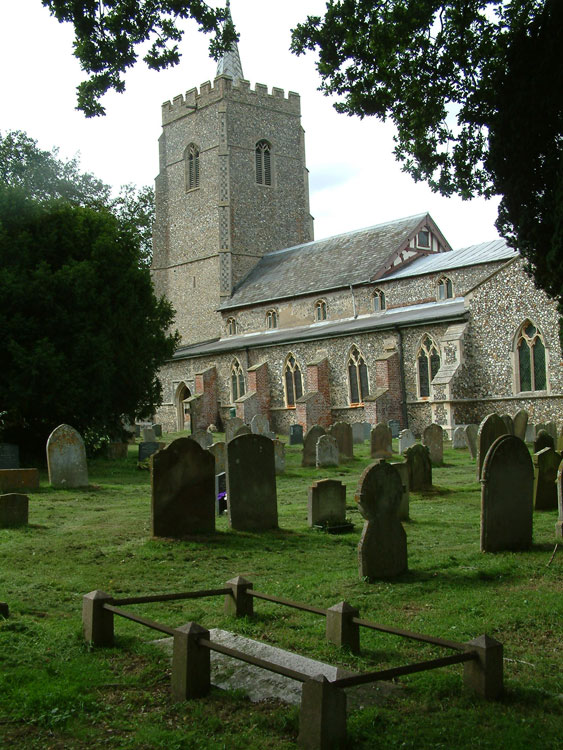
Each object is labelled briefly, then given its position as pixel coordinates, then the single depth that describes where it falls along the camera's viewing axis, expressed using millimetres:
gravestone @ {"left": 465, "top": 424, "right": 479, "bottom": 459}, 19016
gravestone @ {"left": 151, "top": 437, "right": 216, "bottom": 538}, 8703
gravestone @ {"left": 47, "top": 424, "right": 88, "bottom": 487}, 14039
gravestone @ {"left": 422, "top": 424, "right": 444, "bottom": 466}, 17781
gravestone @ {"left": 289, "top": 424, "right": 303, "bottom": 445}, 25766
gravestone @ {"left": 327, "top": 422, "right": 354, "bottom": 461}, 19391
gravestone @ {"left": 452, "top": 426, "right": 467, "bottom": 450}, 22078
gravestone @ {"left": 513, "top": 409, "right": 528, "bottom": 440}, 22375
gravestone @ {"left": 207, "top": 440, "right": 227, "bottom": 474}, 14992
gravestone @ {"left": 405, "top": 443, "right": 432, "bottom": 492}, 12453
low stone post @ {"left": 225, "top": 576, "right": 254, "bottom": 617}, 5719
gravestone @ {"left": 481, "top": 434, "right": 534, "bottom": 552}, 7652
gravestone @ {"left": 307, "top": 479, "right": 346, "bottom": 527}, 9656
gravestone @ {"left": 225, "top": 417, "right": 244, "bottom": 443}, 20727
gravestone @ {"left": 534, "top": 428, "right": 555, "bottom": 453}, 12609
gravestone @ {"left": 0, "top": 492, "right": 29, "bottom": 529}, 9703
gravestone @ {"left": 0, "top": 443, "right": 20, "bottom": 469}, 15961
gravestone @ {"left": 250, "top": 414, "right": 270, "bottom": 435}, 23292
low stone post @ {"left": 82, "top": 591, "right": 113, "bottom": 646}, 5094
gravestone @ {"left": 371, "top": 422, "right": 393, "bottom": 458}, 20031
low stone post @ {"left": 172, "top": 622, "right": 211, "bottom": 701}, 4137
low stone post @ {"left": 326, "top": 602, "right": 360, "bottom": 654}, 4902
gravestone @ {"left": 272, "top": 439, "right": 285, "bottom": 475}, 16423
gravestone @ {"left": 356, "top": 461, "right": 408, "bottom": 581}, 6758
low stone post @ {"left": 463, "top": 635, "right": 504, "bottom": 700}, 4043
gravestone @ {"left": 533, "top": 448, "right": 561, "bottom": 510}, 10461
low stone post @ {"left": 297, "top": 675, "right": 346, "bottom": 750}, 3426
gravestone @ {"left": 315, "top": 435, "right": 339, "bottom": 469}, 17594
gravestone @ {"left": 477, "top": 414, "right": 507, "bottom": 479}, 12225
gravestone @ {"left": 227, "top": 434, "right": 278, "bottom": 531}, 9234
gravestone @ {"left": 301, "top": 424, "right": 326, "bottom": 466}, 17984
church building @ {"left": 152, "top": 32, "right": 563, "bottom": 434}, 25703
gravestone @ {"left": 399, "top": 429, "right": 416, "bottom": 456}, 19734
